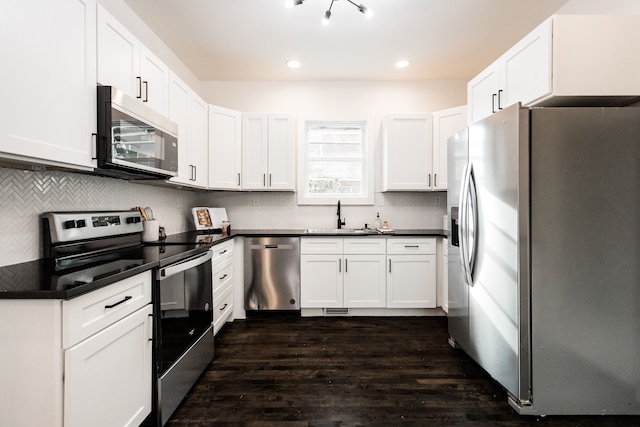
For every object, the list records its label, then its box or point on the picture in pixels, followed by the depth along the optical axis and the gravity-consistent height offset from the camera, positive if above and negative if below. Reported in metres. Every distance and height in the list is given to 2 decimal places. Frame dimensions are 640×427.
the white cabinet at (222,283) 2.63 -0.67
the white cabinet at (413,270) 3.27 -0.63
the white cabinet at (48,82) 1.13 +0.55
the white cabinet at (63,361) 1.06 -0.55
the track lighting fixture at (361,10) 2.01 +1.39
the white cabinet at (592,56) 1.77 +0.92
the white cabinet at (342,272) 3.27 -0.65
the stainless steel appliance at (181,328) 1.61 -0.71
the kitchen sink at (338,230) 3.40 -0.22
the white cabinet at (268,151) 3.54 +0.72
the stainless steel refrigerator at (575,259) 1.67 -0.26
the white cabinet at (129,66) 1.63 +0.92
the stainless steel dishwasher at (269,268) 3.27 -0.61
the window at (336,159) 3.93 +0.69
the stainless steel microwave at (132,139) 1.57 +0.44
